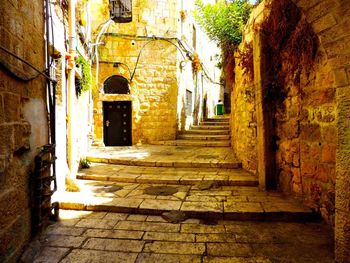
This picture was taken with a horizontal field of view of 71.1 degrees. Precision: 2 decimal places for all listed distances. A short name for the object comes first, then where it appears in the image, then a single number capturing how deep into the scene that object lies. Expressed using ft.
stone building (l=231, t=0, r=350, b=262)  6.78
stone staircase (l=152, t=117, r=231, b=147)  29.60
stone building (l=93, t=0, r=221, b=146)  32.01
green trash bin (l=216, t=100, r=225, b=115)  61.05
